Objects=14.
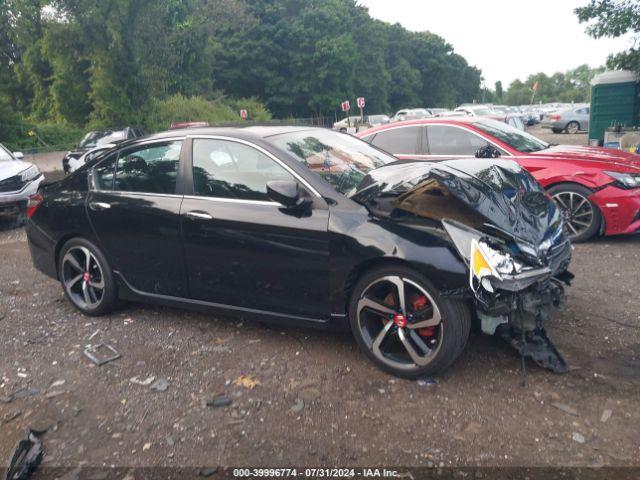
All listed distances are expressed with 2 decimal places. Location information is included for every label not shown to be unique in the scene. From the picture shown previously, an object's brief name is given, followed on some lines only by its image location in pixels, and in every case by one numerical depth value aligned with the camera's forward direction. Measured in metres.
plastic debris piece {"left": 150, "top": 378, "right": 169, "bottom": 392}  3.64
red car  6.30
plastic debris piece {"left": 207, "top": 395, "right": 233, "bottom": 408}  3.42
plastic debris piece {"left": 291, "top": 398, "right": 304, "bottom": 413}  3.31
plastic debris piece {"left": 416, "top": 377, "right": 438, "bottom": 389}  3.47
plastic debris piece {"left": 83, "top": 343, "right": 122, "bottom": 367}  4.08
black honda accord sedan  3.34
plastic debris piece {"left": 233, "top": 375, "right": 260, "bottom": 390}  3.63
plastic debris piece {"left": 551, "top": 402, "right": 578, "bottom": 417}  3.10
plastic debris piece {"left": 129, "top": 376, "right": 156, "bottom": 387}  3.73
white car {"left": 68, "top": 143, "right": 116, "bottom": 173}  16.75
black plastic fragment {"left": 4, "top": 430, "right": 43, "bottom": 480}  2.79
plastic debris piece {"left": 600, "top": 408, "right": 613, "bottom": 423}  3.03
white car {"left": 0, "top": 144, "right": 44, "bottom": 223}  9.50
